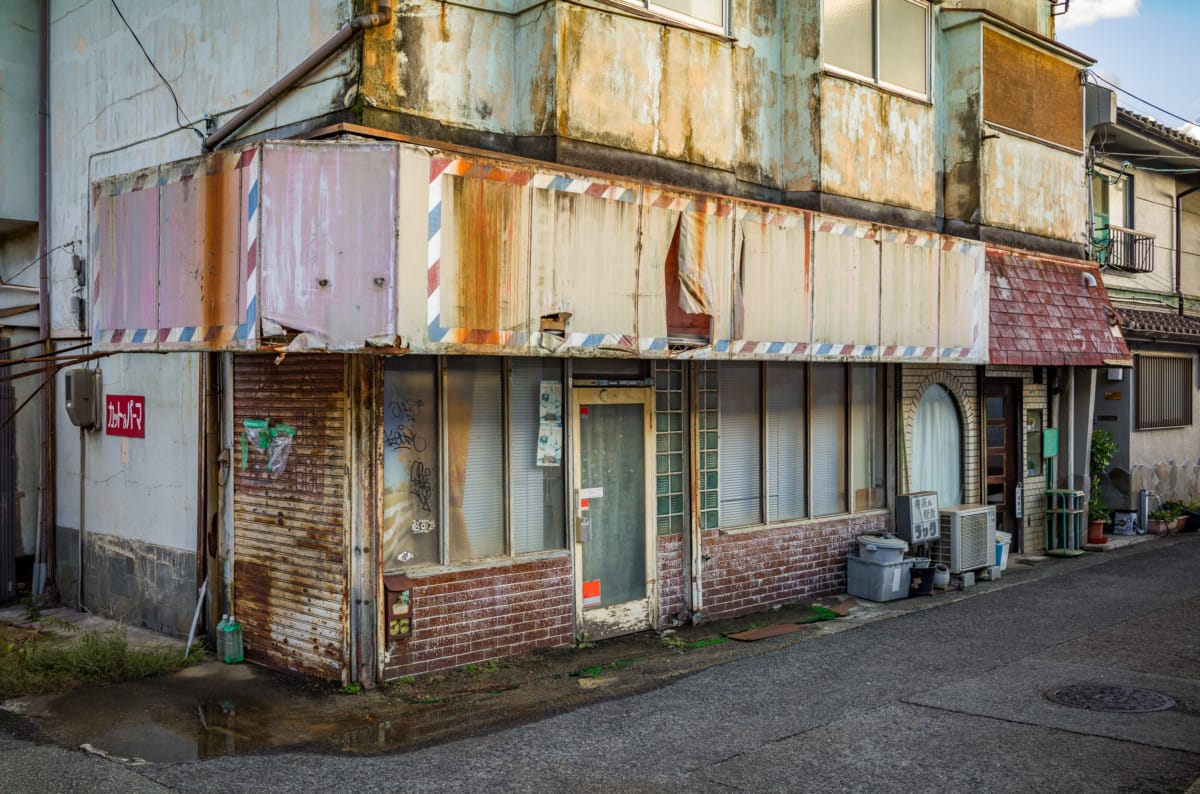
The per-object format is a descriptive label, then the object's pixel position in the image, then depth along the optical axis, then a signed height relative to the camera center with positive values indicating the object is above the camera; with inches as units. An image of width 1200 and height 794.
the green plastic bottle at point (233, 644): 349.7 -79.1
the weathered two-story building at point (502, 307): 292.7 +30.2
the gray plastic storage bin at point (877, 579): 460.8 -77.4
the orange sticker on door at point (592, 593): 381.1 -68.4
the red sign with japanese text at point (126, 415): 408.5 -4.4
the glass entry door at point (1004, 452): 583.2 -27.7
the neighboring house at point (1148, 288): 698.8 +81.3
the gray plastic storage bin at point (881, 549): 462.6 -64.0
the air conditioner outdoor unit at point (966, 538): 493.0 -64.1
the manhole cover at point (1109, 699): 303.3 -86.7
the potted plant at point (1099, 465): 655.8 -41.0
